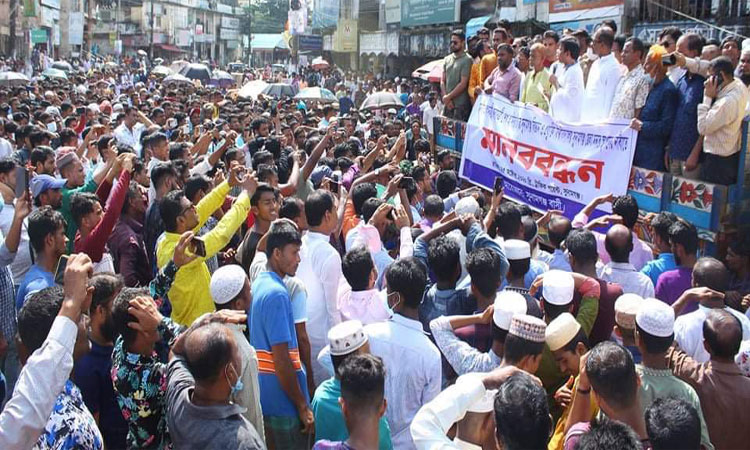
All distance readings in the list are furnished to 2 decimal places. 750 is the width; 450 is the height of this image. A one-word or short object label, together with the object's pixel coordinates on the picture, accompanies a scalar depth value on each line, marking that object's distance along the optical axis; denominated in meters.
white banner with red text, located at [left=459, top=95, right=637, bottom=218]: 6.21
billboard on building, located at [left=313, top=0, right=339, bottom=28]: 39.12
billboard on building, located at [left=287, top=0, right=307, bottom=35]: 48.97
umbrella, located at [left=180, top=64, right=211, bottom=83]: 25.41
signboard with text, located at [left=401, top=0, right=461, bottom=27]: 25.95
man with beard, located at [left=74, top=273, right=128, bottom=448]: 3.34
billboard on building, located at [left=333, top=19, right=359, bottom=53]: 37.44
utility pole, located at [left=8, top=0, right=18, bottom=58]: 35.00
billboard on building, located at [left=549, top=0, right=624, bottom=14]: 16.06
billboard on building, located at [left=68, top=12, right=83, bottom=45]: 40.50
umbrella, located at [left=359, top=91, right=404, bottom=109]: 16.48
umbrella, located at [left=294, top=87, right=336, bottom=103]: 19.08
